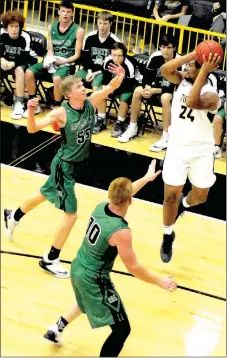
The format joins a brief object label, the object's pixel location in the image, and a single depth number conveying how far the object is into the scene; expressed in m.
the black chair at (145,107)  9.62
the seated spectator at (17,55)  9.94
